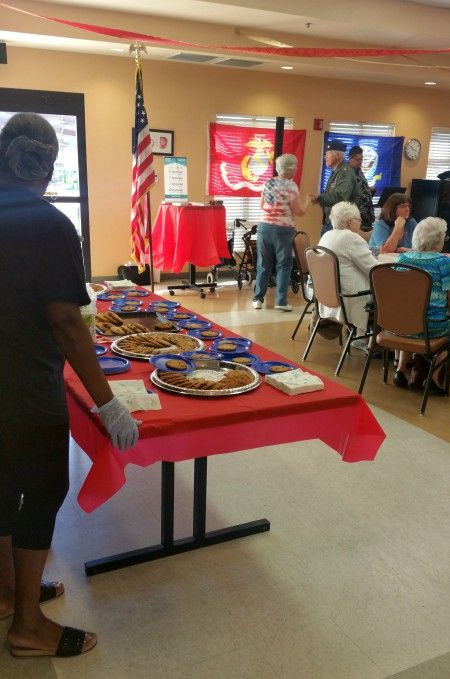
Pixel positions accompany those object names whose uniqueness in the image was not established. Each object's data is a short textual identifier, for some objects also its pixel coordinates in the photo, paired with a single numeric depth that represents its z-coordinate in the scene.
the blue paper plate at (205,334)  2.30
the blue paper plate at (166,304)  2.81
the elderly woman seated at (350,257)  3.94
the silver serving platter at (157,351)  2.04
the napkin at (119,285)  3.24
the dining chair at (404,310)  3.28
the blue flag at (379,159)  8.59
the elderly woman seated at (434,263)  3.44
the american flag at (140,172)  4.77
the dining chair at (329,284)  3.88
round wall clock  9.08
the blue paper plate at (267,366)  1.93
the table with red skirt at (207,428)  1.55
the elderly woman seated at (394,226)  4.71
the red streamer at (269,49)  4.74
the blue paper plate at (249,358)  2.00
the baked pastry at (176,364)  1.90
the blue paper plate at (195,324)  2.45
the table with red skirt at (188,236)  6.40
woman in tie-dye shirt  5.69
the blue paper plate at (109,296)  2.96
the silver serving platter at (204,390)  1.70
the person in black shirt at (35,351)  1.32
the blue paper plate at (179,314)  2.60
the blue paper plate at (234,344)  2.11
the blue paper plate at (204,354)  2.02
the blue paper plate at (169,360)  1.90
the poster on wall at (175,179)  6.49
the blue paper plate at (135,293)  3.09
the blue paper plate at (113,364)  1.89
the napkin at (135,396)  1.60
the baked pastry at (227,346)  2.13
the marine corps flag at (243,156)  7.69
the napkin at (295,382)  1.76
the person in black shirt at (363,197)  5.62
